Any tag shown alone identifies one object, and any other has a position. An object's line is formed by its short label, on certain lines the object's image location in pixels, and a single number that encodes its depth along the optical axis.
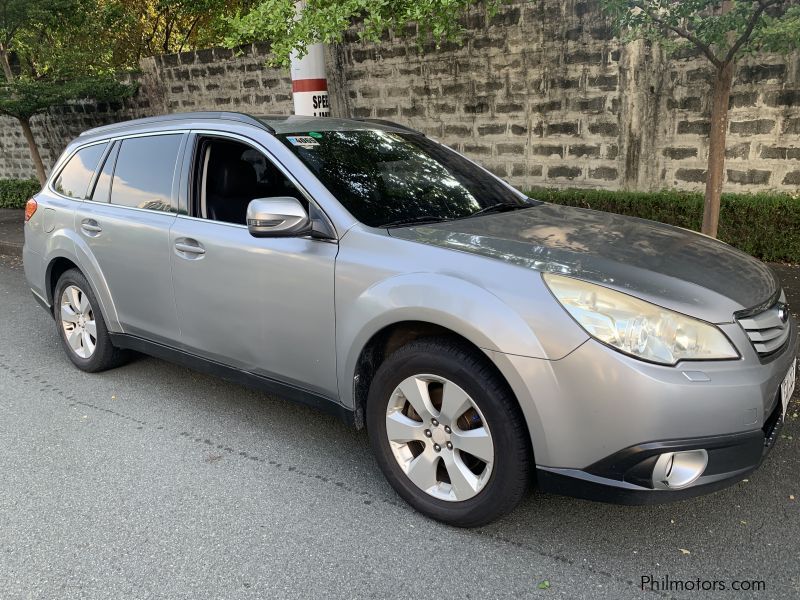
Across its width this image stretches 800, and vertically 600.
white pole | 7.49
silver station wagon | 2.52
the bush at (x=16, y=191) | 15.22
